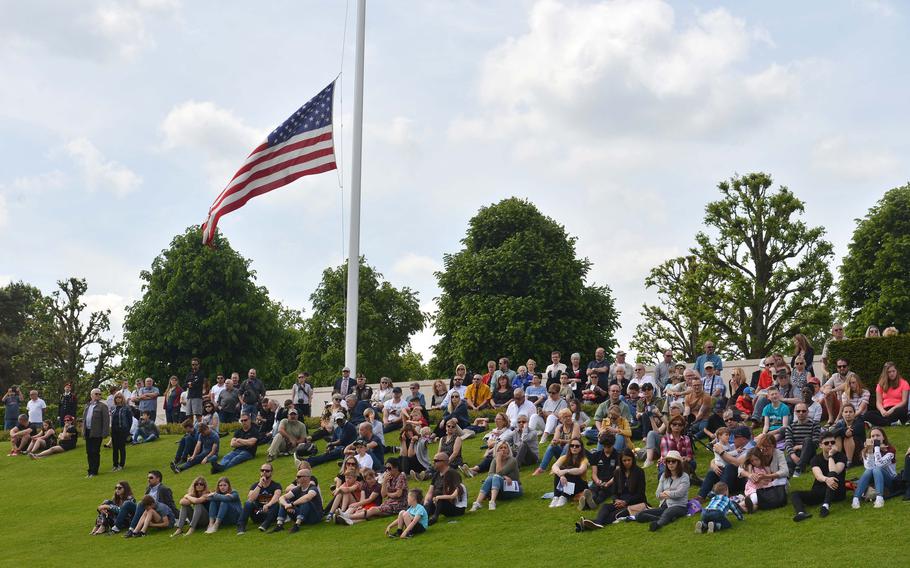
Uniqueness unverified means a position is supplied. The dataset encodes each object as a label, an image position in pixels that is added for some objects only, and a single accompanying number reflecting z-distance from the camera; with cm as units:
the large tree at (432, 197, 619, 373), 4619
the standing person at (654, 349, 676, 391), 2484
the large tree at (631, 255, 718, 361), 4566
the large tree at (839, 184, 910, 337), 4375
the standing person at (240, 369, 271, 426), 2766
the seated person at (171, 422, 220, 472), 2516
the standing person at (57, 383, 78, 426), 3108
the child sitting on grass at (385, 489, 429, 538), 1680
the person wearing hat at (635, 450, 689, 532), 1543
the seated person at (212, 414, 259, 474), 2459
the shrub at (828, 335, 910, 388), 2241
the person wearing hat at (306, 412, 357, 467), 2320
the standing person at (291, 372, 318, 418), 2814
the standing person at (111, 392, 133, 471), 2588
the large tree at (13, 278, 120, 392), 5456
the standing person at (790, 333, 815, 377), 2110
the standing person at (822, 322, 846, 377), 2245
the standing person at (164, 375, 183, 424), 3188
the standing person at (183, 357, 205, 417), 3017
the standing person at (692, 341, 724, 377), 2342
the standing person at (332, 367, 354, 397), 2656
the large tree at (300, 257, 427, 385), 6016
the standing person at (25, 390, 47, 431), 3136
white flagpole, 2653
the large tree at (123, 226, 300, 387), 4816
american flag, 2567
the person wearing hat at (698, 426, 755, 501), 1599
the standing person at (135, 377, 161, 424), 3072
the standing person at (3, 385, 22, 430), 3330
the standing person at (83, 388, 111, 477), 2550
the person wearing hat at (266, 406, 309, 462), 2438
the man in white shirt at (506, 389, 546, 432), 2150
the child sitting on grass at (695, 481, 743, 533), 1459
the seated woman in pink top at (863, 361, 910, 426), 1866
